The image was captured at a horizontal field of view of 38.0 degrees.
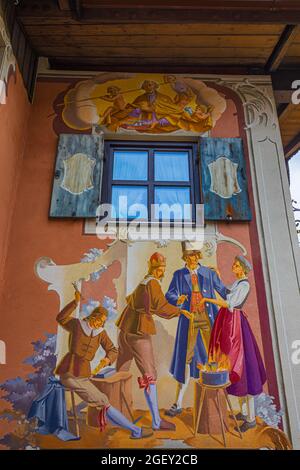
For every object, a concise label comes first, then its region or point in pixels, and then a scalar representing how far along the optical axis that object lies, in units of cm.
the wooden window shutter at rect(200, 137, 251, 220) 482
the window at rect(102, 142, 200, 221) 490
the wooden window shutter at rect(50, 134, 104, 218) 477
